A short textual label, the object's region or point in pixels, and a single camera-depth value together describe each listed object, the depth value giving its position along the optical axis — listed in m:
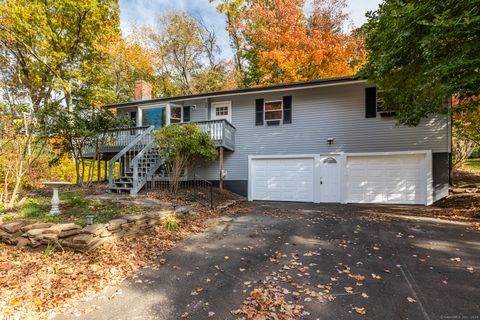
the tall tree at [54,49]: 12.07
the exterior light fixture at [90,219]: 4.71
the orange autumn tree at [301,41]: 16.23
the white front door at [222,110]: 12.32
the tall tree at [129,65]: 20.17
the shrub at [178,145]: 9.10
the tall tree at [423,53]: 5.27
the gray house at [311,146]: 9.53
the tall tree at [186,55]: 22.23
